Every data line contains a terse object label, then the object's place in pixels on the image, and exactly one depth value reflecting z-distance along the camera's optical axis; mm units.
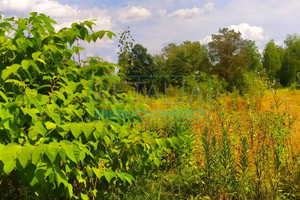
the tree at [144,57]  29425
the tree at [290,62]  35875
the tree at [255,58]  35016
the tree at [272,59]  35719
